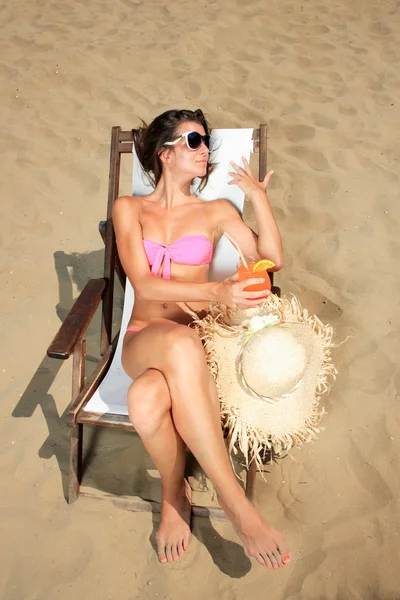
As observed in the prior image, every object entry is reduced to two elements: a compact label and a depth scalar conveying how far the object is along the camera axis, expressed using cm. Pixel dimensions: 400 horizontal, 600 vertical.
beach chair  216
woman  188
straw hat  192
